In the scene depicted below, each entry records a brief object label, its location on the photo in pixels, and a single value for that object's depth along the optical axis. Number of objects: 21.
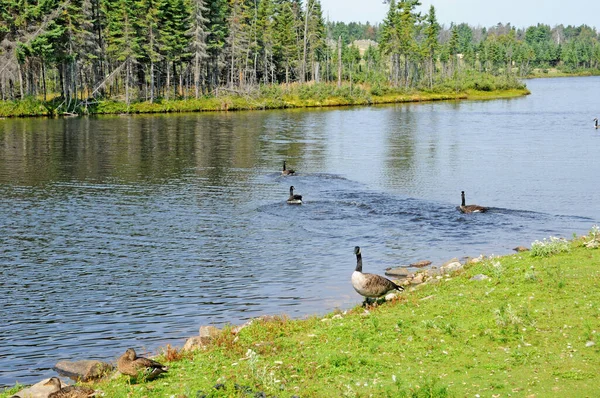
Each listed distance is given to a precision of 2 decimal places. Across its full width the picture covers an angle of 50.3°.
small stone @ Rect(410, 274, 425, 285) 20.64
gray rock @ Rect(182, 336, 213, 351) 14.96
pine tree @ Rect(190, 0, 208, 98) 115.12
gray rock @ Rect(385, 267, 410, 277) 22.39
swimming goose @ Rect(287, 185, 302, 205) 35.84
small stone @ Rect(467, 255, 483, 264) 21.02
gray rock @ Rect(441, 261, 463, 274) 20.55
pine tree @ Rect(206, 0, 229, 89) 124.19
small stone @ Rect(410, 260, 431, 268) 23.95
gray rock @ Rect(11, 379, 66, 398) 12.77
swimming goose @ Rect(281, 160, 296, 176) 45.91
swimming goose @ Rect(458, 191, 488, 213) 32.97
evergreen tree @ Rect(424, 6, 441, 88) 166.12
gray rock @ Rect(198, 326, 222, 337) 16.12
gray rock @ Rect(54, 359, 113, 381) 14.72
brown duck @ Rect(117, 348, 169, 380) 12.70
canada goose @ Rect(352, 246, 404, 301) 16.36
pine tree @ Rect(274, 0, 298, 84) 144.38
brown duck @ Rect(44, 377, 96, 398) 12.23
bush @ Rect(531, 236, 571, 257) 19.14
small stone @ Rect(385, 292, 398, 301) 17.02
